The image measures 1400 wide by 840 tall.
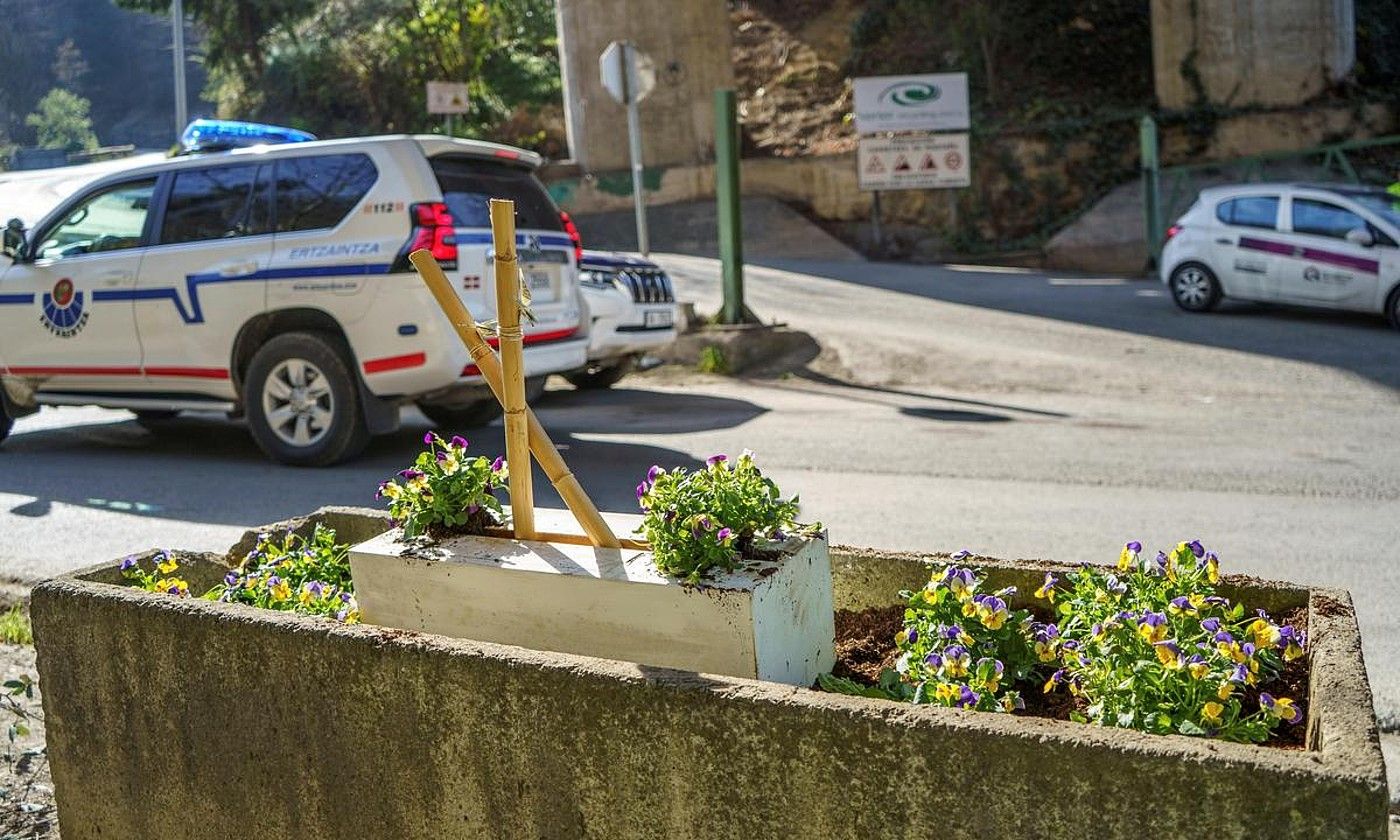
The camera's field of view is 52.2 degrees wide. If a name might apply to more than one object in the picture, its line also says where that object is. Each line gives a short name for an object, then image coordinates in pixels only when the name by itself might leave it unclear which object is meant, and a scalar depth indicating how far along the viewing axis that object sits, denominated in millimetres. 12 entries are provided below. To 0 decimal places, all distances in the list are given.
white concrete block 2826
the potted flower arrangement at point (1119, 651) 2490
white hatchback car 15086
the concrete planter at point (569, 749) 2127
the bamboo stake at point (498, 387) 3162
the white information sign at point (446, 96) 24797
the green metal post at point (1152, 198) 21422
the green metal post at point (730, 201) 14883
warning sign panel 22766
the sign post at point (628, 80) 15086
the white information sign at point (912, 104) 22469
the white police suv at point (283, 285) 8555
